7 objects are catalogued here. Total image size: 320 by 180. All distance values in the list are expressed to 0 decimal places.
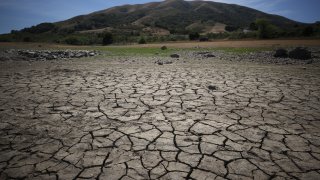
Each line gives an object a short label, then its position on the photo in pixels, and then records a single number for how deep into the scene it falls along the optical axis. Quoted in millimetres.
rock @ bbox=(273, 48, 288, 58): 11906
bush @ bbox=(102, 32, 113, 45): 29703
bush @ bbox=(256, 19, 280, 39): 28438
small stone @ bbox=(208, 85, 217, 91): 5391
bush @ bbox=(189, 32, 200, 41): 31938
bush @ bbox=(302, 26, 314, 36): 28506
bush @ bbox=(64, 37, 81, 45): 29759
